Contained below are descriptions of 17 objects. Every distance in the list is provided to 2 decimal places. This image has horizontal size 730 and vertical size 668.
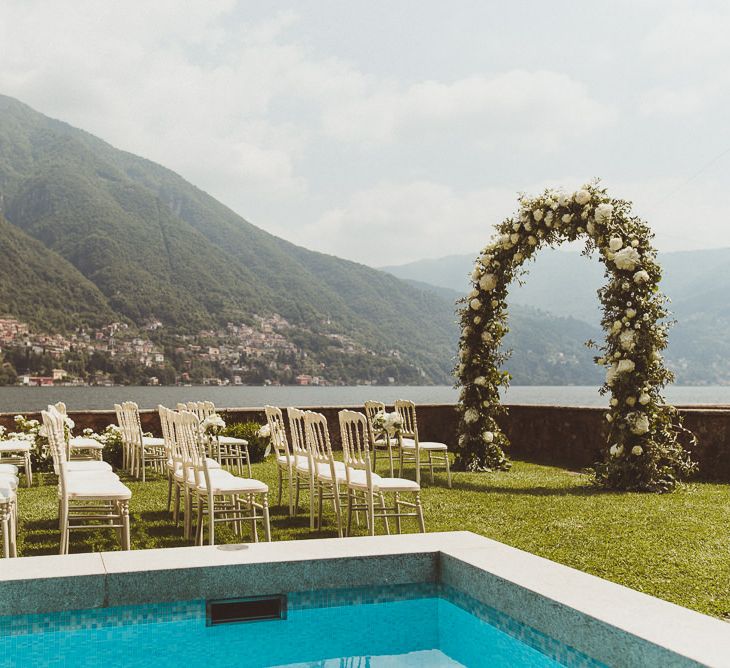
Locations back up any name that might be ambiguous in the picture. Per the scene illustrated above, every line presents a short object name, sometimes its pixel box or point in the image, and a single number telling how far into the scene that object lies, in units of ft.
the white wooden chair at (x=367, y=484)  19.12
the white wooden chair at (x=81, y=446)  29.63
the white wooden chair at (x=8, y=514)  15.74
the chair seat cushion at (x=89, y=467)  22.06
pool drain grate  12.62
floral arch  29.14
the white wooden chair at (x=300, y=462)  20.68
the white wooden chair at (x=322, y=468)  19.80
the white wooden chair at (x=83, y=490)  16.63
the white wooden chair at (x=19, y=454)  29.44
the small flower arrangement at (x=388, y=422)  26.09
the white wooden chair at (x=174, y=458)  20.40
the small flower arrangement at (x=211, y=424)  23.00
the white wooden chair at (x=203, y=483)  17.66
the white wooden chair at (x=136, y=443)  31.19
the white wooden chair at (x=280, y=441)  23.24
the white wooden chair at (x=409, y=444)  29.11
